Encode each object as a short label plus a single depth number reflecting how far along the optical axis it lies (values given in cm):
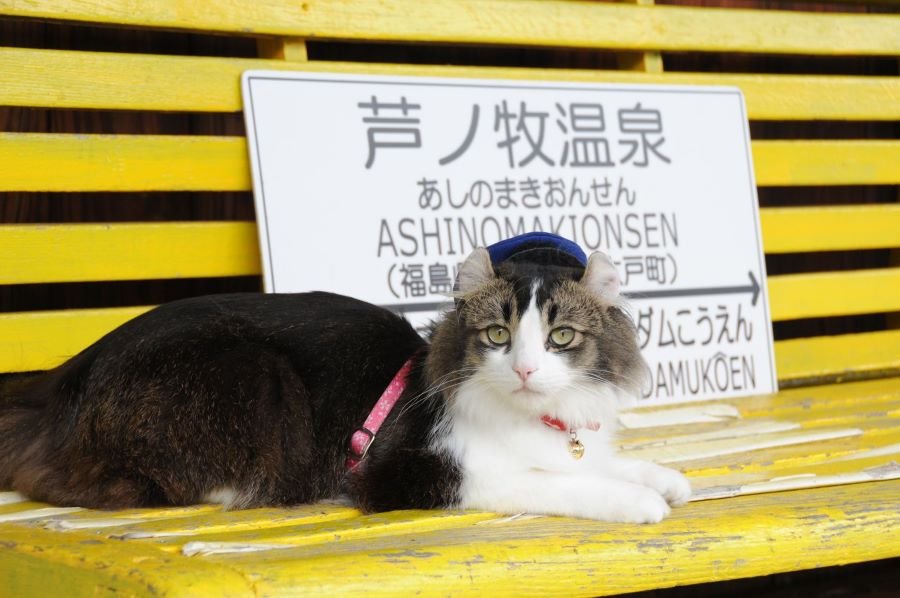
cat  130
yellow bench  119
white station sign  161
